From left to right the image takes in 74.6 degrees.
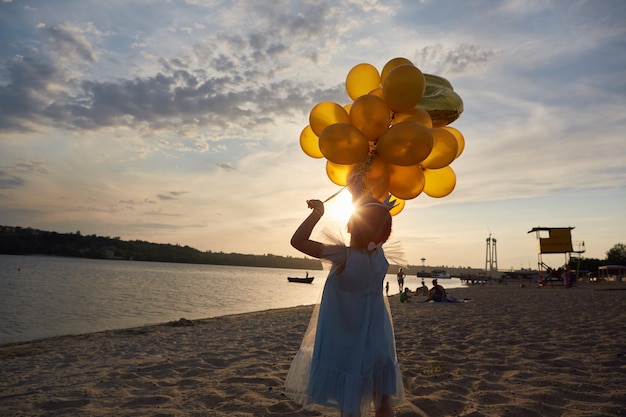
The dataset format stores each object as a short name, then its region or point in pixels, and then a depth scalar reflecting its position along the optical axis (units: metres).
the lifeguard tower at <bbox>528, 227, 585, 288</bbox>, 34.56
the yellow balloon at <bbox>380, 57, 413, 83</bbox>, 3.80
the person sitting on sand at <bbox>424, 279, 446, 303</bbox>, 18.91
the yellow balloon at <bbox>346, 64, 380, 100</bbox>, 3.97
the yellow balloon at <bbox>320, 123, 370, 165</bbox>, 3.16
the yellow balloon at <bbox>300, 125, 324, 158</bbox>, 3.99
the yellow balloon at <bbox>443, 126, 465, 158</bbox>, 3.92
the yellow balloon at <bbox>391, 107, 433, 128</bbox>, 3.40
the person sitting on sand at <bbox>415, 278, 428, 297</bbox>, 24.13
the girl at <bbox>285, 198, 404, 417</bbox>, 2.74
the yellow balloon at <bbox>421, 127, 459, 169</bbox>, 3.47
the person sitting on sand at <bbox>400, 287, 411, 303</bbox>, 20.38
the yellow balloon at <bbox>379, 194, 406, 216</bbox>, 3.82
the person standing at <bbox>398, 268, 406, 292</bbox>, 29.41
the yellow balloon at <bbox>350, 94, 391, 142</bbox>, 3.25
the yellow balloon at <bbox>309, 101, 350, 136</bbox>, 3.57
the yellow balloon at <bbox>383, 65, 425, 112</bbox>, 3.24
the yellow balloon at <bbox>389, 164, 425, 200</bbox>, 3.54
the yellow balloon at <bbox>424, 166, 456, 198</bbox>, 3.93
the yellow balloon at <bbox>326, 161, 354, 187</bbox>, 3.82
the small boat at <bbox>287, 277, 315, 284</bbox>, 68.56
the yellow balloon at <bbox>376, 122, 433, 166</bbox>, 3.03
